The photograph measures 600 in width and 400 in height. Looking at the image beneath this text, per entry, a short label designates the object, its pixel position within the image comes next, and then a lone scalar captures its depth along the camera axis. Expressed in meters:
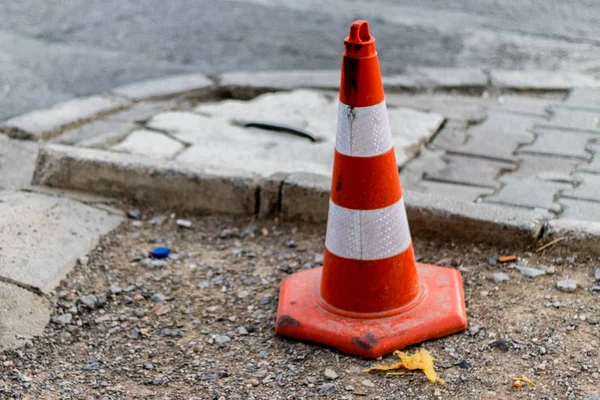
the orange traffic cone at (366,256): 2.51
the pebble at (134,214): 3.51
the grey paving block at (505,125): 4.25
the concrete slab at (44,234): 2.91
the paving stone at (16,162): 3.76
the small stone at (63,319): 2.76
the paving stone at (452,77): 4.95
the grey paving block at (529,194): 3.41
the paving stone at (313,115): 4.13
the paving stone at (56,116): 4.31
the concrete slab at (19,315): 2.63
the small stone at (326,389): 2.37
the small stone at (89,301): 2.87
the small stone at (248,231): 3.38
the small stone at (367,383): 2.39
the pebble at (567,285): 2.82
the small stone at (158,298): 2.92
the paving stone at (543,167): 3.72
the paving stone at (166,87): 4.92
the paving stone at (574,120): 4.25
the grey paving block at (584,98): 4.55
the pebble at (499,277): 2.93
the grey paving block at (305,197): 3.33
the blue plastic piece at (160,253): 3.22
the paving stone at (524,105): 4.52
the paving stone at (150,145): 3.93
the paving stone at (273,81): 4.96
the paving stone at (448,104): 4.50
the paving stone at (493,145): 3.98
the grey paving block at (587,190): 3.45
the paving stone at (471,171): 3.69
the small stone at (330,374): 2.43
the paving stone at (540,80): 4.88
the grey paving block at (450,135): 4.11
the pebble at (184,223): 3.46
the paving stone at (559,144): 3.95
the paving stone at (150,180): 3.49
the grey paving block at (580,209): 3.26
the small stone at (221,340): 2.65
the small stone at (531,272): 2.93
